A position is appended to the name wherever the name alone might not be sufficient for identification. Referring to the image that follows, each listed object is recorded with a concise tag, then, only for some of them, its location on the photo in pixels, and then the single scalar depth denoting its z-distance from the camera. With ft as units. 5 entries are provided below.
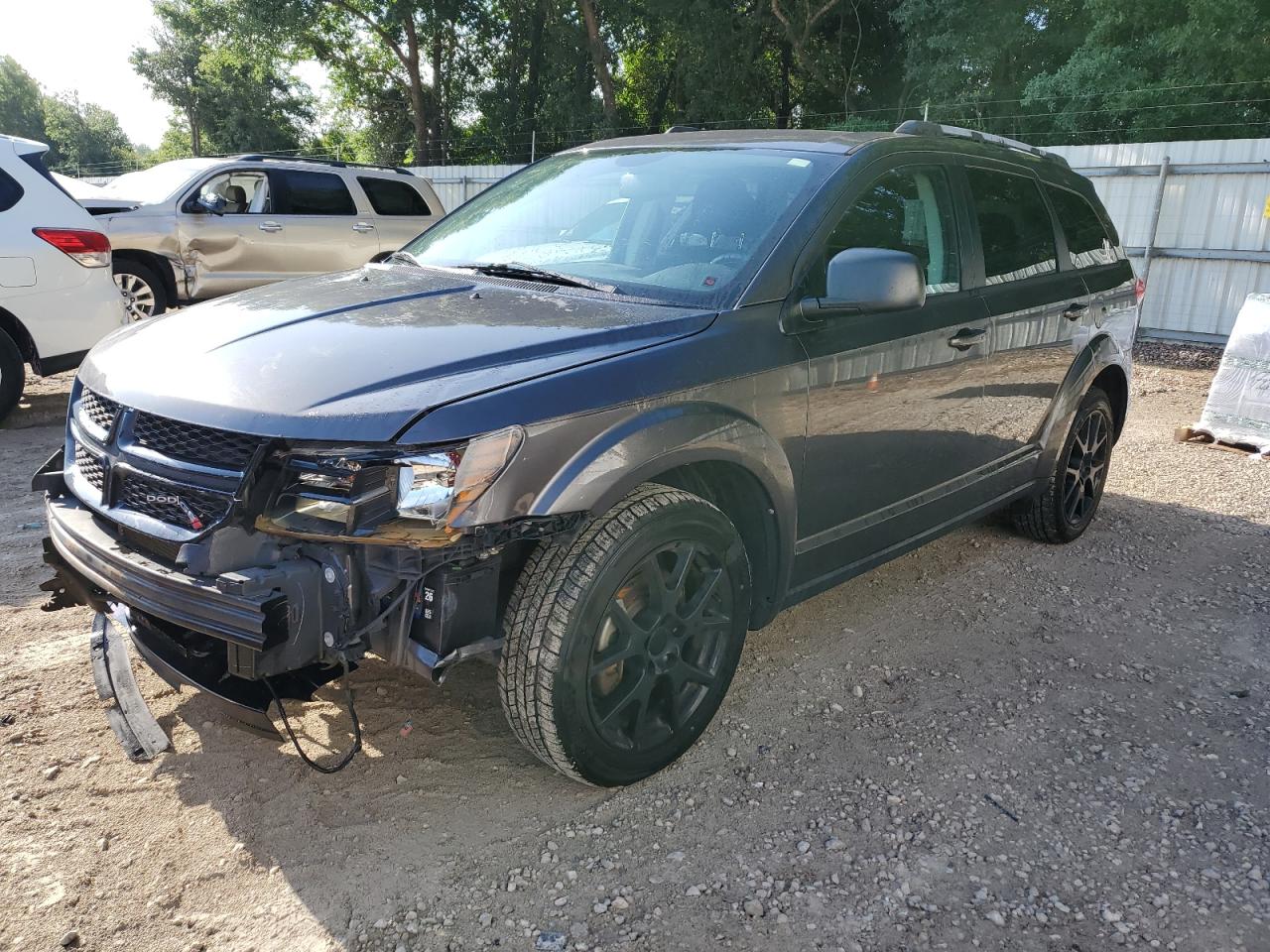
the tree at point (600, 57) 81.00
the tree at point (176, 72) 144.66
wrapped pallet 23.39
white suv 20.65
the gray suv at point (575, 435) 7.45
